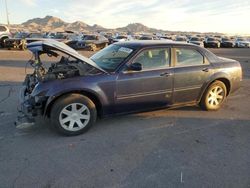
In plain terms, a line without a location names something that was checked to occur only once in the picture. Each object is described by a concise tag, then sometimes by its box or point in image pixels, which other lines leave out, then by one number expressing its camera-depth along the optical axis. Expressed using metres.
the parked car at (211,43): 25.05
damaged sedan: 3.08
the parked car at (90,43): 17.23
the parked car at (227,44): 26.46
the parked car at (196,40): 23.01
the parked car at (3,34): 16.58
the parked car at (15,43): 15.62
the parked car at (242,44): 26.78
